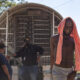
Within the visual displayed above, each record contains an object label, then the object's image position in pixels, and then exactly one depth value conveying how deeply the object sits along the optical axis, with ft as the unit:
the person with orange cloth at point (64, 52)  17.63
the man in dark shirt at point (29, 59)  31.33
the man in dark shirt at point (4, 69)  22.07
